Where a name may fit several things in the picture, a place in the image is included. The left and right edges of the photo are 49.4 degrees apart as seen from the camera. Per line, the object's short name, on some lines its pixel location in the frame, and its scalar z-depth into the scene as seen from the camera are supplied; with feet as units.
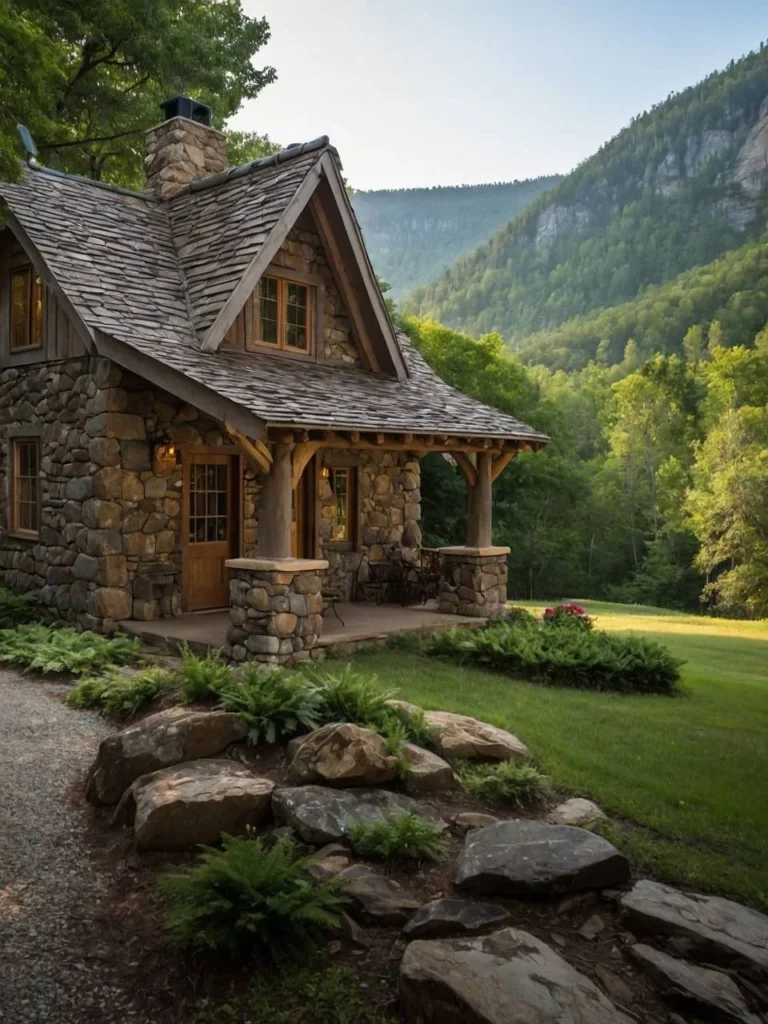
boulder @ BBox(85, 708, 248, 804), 18.38
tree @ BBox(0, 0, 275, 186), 49.39
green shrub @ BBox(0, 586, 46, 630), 35.73
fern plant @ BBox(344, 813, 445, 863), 15.30
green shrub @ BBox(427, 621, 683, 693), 31.60
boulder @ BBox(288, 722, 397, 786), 17.72
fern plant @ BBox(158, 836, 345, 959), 12.53
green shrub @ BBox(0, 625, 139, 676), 29.25
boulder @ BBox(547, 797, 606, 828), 17.25
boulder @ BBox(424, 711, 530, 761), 20.47
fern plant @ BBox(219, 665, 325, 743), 19.93
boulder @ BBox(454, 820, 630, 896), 14.14
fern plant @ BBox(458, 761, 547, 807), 18.26
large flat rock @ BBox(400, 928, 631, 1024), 10.89
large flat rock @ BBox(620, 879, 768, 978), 12.44
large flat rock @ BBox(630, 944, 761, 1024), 11.41
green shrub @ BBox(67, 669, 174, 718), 24.25
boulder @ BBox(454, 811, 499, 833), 16.80
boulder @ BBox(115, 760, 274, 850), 15.99
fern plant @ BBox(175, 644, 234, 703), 22.66
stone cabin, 30.50
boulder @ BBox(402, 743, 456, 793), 18.33
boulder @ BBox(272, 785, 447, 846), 15.84
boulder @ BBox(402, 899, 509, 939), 13.00
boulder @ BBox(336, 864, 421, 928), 13.56
